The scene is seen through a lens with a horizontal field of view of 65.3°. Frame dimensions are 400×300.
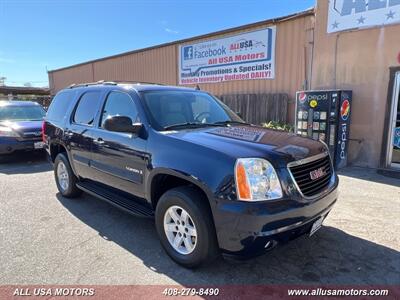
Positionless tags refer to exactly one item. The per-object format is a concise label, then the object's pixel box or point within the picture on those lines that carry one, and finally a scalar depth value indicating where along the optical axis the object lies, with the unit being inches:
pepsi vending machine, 282.8
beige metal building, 274.8
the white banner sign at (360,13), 264.2
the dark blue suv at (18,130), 317.4
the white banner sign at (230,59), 379.2
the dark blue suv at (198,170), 104.0
